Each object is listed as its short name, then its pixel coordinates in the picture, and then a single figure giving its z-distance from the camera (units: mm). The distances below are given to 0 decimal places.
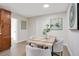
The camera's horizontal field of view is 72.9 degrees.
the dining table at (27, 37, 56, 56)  1102
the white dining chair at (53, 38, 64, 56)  1227
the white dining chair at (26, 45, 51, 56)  862
